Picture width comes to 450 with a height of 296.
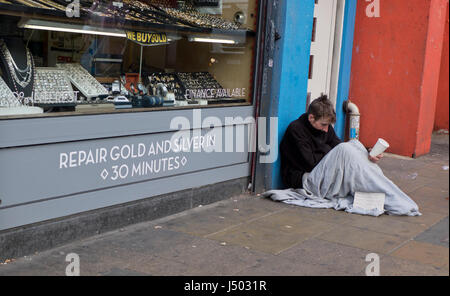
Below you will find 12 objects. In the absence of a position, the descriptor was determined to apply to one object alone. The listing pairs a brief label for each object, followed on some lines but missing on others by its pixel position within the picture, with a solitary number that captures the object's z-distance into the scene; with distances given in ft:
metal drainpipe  25.43
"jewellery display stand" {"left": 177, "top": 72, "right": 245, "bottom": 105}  18.74
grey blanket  18.44
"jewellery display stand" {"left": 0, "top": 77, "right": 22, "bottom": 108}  13.32
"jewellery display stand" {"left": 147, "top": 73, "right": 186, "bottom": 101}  17.67
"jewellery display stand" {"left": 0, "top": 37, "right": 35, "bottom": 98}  13.94
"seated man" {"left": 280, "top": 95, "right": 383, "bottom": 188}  19.56
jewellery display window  14.01
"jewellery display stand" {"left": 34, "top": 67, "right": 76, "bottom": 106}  14.40
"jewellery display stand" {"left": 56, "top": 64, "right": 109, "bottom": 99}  15.47
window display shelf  13.50
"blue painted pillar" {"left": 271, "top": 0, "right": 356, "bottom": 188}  19.65
